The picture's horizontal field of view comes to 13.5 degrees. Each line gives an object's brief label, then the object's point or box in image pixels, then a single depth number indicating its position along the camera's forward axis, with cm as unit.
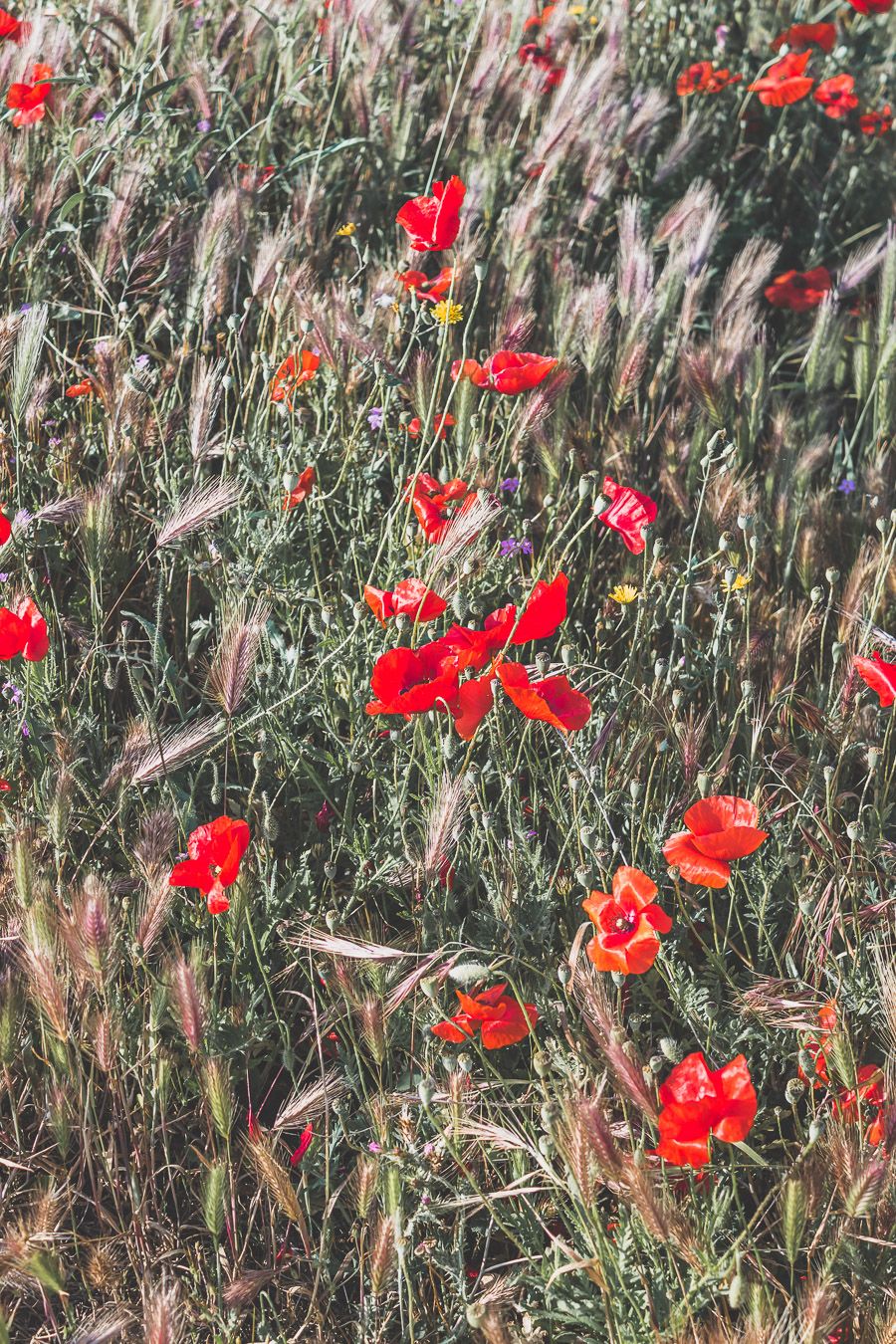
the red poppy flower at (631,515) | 249
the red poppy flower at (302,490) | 258
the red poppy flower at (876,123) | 385
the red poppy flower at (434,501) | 248
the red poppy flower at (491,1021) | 231
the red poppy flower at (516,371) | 254
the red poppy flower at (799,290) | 335
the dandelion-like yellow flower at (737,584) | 254
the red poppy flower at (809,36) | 390
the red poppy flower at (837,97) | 370
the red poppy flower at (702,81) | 368
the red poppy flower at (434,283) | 273
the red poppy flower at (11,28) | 292
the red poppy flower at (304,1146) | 233
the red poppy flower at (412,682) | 232
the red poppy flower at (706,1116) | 219
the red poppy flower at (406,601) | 241
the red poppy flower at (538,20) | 395
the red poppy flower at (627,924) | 226
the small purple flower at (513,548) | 265
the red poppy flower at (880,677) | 237
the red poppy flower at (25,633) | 234
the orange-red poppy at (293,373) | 270
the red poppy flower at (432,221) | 262
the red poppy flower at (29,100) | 283
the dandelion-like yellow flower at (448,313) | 265
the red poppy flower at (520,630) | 236
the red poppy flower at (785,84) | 347
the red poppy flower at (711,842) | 229
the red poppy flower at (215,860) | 230
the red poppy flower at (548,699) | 231
